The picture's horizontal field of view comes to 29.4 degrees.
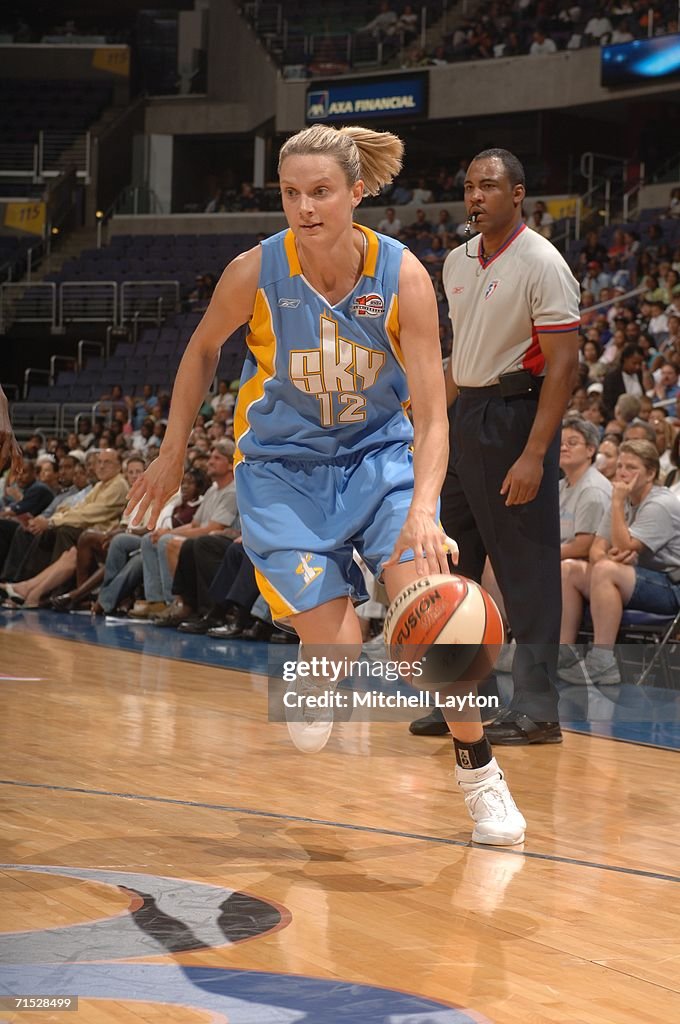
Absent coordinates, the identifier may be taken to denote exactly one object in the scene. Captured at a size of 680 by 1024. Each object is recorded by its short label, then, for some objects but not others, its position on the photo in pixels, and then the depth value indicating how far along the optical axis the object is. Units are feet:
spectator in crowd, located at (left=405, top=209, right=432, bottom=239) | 69.92
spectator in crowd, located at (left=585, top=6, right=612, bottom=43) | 70.71
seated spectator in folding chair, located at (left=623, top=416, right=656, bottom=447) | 22.09
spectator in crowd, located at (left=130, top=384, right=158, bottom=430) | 57.40
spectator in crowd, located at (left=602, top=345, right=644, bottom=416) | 35.35
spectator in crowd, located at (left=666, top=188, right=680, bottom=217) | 58.75
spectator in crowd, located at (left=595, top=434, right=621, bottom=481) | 24.80
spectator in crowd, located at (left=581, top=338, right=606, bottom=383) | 37.18
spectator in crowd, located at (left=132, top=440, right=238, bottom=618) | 29.01
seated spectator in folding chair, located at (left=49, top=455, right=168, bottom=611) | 33.81
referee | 15.21
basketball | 9.67
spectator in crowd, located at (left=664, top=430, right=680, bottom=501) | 21.72
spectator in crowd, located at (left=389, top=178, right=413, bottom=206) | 76.84
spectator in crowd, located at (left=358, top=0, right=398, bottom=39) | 82.23
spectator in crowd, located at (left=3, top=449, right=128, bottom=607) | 34.60
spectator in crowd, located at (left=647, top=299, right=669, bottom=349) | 41.29
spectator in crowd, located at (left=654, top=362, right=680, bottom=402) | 33.04
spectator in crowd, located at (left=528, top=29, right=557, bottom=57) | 72.64
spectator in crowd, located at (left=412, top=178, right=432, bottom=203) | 76.38
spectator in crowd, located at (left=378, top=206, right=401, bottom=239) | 72.38
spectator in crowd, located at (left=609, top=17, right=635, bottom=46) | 68.69
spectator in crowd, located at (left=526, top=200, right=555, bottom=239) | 64.59
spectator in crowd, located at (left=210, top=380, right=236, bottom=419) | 49.42
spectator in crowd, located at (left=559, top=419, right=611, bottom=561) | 21.54
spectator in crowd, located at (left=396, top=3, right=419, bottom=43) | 81.41
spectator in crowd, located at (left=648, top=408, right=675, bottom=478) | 25.86
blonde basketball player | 10.40
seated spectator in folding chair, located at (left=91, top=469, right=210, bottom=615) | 31.99
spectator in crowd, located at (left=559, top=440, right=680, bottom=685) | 20.30
